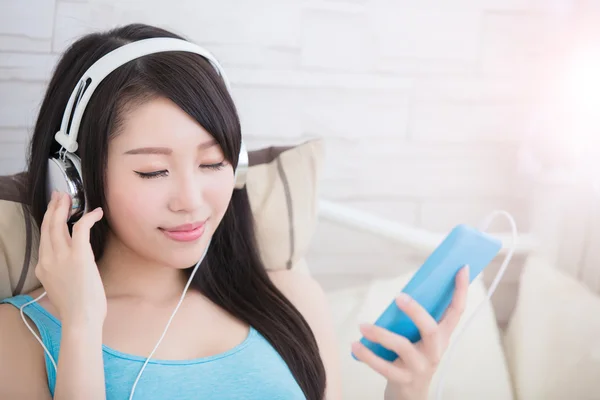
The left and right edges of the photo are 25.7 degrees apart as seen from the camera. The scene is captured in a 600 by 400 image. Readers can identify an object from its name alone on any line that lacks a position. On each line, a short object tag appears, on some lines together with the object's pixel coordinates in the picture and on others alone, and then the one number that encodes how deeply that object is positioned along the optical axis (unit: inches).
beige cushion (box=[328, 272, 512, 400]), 53.7
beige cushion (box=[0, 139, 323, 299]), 52.3
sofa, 52.4
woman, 44.3
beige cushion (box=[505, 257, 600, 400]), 52.6
